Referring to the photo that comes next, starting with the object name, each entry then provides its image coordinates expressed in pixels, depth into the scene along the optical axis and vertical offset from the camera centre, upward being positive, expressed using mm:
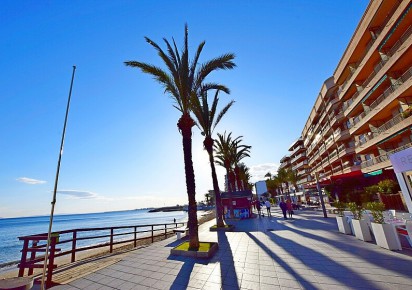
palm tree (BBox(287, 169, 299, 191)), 43766 +3341
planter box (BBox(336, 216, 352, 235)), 8605 -1710
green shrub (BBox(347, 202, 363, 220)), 7559 -897
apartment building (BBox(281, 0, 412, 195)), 16219 +10083
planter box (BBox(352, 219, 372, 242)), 7125 -1663
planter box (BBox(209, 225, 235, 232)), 12485 -2022
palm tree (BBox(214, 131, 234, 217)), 22888 +5834
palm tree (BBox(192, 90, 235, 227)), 14516 +5740
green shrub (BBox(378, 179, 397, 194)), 17578 -195
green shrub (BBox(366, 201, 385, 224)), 6272 -812
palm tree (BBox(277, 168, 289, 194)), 47656 +4188
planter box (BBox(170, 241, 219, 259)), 6718 -1857
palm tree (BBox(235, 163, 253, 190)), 42197 +5247
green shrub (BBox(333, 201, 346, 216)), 9079 -891
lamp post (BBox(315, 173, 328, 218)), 14930 -659
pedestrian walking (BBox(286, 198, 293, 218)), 17559 -1330
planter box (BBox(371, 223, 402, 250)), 5914 -1636
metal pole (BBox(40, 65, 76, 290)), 3777 +966
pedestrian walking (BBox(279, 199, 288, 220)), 16838 -1180
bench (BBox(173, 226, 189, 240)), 10836 -1753
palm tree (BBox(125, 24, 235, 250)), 8991 +6153
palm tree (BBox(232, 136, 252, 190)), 26734 +6293
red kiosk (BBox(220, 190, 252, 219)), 19641 -661
